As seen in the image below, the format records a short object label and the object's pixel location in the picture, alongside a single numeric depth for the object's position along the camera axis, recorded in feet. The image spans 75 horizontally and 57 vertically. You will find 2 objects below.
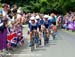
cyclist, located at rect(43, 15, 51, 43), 77.15
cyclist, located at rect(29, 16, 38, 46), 65.62
